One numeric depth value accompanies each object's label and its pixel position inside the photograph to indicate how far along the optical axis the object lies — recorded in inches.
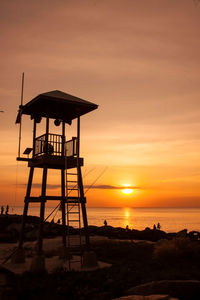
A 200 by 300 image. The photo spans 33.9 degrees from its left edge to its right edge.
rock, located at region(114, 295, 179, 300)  331.9
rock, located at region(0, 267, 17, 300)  399.1
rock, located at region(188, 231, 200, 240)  1102.2
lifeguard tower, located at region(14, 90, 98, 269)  631.8
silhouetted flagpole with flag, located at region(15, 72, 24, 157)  695.6
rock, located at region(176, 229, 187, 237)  1251.1
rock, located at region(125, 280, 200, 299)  393.1
